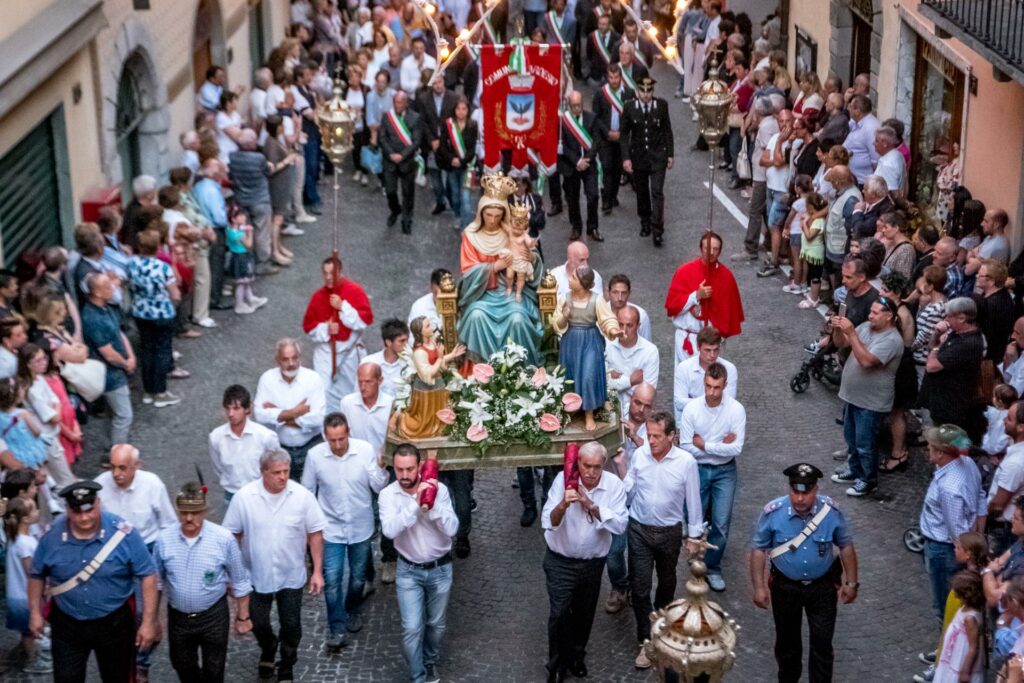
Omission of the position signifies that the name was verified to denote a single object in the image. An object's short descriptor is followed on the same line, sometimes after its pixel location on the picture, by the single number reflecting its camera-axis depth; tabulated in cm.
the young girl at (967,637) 984
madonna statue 1270
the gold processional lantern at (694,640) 730
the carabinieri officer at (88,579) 1015
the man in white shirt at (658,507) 1137
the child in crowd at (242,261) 1816
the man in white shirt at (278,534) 1080
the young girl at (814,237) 1766
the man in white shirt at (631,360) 1352
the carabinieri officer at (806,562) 1057
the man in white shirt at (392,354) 1316
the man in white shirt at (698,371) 1302
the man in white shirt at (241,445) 1202
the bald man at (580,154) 2002
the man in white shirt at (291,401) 1277
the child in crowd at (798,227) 1786
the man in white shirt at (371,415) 1257
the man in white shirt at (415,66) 2331
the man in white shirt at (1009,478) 1162
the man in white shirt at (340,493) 1156
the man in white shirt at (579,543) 1077
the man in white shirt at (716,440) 1227
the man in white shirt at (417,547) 1084
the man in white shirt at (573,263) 1431
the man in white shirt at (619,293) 1365
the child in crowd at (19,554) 1102
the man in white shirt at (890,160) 1838
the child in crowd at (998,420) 1245
